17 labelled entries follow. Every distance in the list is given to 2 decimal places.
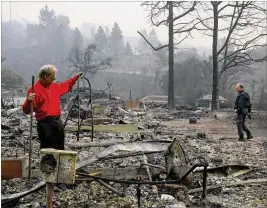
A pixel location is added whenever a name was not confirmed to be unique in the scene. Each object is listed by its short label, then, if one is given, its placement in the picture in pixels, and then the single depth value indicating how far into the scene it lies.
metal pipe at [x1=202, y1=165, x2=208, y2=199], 4.61
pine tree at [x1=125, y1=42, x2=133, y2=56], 113.74
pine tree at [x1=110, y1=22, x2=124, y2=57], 108.06
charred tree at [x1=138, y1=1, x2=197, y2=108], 26.20
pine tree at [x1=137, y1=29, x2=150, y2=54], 153.62
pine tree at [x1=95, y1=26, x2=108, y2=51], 103.46
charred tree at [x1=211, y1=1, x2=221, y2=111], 24.39
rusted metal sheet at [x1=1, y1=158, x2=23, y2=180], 5.75
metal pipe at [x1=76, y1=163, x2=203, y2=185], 3.83
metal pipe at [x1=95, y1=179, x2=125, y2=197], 4.51
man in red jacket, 5.31
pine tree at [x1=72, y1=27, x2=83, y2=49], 102.69
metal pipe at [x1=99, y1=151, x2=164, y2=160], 6.01
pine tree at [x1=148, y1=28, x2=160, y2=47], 140.82
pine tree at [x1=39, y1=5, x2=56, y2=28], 122.19
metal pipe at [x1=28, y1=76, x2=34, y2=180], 5.20
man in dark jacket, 10.65
